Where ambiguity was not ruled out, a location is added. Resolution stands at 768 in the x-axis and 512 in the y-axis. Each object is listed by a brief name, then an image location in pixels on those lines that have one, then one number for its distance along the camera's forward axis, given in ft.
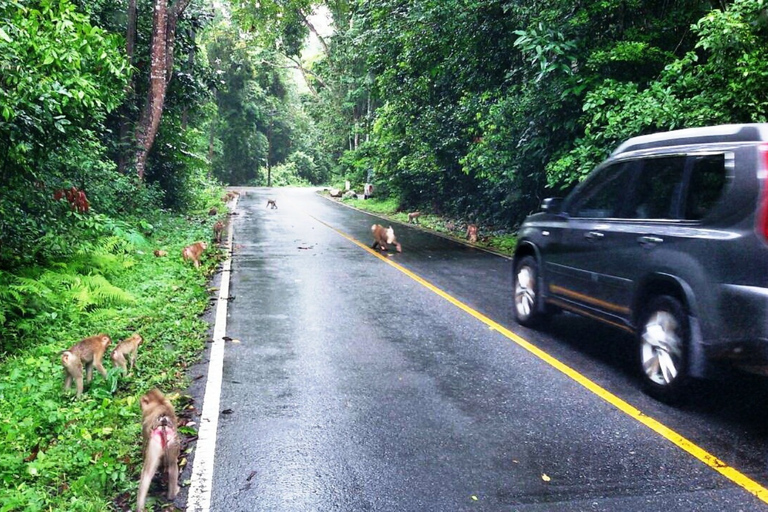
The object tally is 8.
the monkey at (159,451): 12.20
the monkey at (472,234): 59.32
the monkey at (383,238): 51.31
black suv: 14.83
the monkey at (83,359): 17.93
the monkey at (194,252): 39.80
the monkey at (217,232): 54.75
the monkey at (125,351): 19.52
